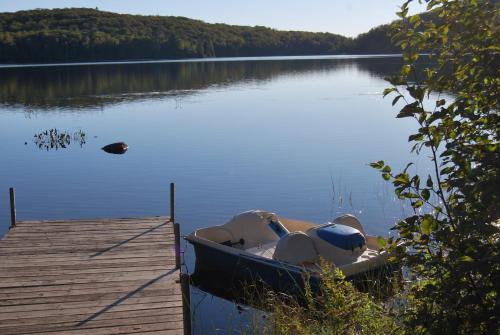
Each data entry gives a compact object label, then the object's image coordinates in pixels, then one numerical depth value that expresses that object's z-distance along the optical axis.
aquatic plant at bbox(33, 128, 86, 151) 22.89
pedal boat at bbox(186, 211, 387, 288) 8.53
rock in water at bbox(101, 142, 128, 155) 21.16
